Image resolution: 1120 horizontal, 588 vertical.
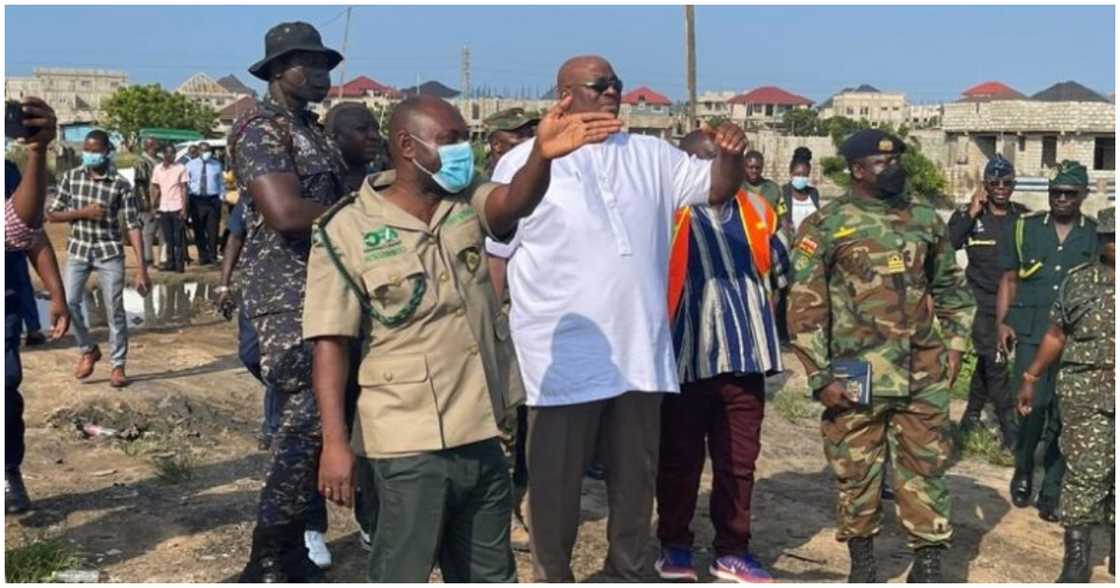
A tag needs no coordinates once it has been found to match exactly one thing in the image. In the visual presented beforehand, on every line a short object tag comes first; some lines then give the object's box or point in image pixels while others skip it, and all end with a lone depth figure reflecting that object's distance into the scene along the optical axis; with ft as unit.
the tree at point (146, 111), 191.72
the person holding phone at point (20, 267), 15.35
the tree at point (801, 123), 261.44
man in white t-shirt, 13.32
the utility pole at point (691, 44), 50.49
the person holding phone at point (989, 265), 23.44
